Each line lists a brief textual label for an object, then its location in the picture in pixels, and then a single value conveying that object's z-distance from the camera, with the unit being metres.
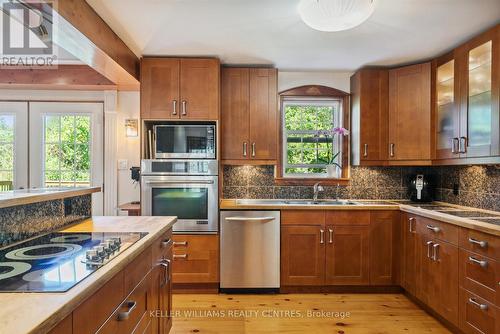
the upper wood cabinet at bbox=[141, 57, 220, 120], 2.94
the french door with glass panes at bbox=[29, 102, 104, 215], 3.51
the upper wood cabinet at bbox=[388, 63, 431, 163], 2.96
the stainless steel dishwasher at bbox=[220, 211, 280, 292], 2.90
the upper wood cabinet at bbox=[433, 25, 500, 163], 2.18
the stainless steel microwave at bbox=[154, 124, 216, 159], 2.91
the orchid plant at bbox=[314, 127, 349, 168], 3.26
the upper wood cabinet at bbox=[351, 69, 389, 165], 3.15
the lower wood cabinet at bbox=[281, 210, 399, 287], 2.92
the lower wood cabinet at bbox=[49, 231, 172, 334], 0.93
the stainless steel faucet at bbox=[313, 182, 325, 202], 3.31
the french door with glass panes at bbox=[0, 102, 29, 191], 3.51
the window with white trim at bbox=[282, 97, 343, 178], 3.53
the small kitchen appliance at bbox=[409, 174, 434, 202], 3.17
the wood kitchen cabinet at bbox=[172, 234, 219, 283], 2.91
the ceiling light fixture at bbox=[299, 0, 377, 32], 1.65
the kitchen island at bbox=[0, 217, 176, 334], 0.74
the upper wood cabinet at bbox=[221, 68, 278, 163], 3.16
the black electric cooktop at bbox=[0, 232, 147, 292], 0.92
